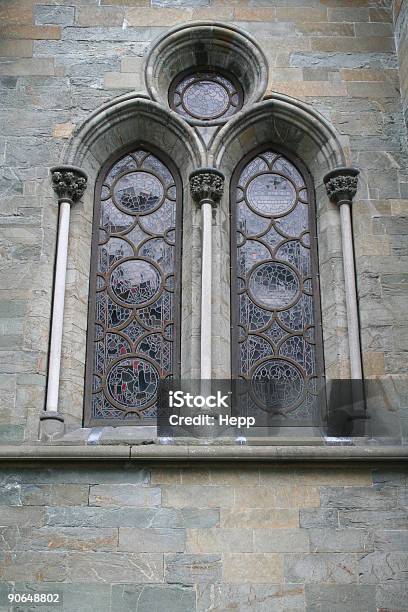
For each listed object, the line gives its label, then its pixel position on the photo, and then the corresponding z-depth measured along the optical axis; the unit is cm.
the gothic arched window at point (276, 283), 820
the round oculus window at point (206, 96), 922
